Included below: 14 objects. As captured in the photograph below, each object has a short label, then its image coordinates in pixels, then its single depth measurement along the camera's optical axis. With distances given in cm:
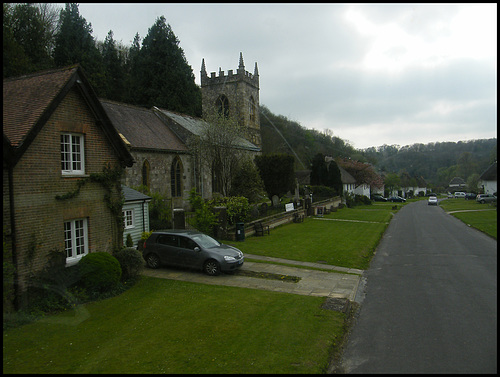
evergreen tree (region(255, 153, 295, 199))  3541
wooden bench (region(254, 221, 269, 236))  2517
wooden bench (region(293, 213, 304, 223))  3358
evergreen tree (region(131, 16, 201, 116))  5012
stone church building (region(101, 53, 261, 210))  2925
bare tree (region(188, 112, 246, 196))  3244
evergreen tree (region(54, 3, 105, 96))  4144
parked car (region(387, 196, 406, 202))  7769
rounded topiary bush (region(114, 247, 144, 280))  1382
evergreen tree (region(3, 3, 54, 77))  3364
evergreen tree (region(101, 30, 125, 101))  5130
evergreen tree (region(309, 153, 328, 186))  5166
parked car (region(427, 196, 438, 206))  6406
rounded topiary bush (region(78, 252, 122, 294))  1203
